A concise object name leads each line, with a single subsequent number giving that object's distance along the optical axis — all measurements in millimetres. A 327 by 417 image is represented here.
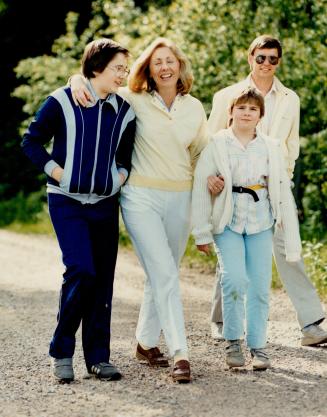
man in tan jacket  11872
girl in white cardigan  10541
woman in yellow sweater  10282
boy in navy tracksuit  9987
